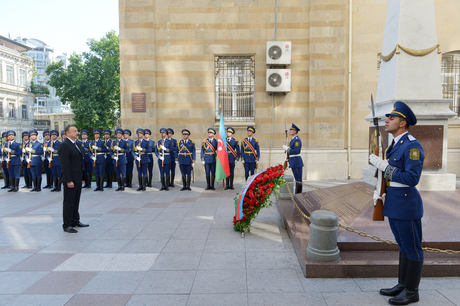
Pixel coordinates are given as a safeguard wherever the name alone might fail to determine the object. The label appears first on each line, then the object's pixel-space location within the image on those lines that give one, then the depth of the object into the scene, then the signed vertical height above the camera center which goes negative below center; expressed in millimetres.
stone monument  6051 +958
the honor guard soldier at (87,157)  11344 -876
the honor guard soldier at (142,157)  10898 -846
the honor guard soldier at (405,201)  3191 -729
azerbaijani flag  8974 -776
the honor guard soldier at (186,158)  10805 -878
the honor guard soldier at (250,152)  10758 -678
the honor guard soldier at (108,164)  11273 -1137
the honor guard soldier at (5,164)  11242 -1111
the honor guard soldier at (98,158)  11070 -891
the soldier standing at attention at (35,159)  10961 -918
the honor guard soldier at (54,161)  10945 -992
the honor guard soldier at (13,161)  11086 -989
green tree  35750 +5840
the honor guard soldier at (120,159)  10859 -917
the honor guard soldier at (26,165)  11378 -1143
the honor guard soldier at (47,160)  11273 -981
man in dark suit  6164 -863
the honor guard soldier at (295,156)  8945 -687
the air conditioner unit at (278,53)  12289 +3098
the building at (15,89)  49906 +7356
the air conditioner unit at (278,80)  12359 +2049
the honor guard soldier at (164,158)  10883 -883
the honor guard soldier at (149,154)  11141 -750
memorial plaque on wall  12500 +1214
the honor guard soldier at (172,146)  11109 -475
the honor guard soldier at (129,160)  11095 -993
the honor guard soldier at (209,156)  10742 -808
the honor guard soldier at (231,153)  10797 -713
